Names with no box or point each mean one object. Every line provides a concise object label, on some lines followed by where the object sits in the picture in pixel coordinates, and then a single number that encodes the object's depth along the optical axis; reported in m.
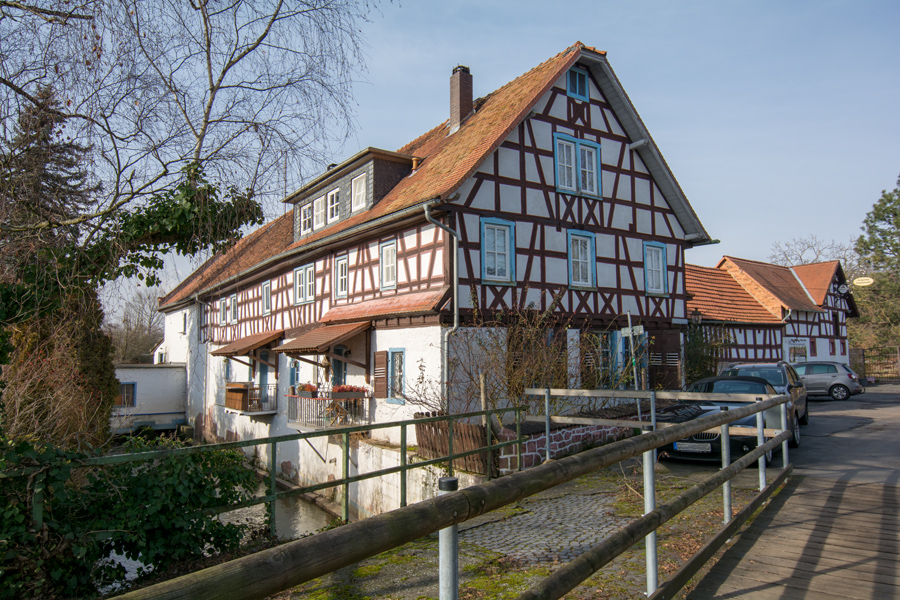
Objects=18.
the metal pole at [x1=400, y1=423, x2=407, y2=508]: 7.56
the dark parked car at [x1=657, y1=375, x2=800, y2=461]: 10.55
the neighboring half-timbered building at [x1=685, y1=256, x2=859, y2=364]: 28.89
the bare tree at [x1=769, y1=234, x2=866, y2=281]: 48.94
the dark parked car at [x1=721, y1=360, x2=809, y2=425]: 14.04
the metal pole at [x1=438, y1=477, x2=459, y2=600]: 1.88
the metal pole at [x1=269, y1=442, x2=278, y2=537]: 5.83
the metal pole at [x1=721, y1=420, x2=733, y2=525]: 5.00
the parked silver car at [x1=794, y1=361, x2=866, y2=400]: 25.03
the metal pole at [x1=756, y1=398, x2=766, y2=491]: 6.07
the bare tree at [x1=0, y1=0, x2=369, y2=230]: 6.25
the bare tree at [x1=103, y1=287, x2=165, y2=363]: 42.91
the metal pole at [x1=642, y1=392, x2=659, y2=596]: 3.32
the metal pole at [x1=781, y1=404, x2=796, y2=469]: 6.84
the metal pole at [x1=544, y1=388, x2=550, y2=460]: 10.25
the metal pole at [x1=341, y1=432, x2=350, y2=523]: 7.05
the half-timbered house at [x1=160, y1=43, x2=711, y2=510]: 14.50
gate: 36.90
